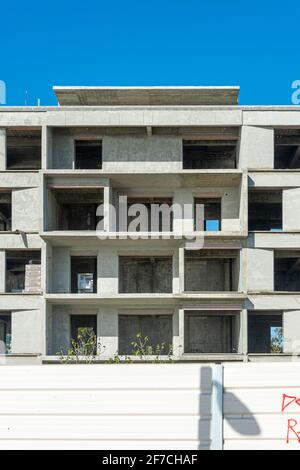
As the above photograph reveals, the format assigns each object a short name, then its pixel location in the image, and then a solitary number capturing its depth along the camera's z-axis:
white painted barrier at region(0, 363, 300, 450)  5.80
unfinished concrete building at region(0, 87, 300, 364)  25.03
